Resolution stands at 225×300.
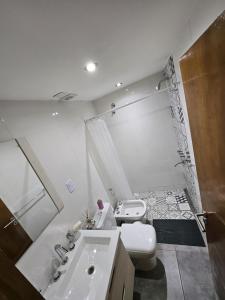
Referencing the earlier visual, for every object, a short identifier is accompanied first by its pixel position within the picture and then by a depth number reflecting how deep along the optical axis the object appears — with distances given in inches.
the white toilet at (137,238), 66.8
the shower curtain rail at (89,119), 96.1
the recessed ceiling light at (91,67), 49.7
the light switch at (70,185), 69.9
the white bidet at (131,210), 92.4
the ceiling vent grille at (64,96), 68.5
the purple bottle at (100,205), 81.8
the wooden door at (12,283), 19.5
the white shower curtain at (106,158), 102.1
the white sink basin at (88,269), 45.4
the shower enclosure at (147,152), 102.3
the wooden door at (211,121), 25.3
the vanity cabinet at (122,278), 45.8
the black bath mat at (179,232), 81.8
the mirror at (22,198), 43.0
